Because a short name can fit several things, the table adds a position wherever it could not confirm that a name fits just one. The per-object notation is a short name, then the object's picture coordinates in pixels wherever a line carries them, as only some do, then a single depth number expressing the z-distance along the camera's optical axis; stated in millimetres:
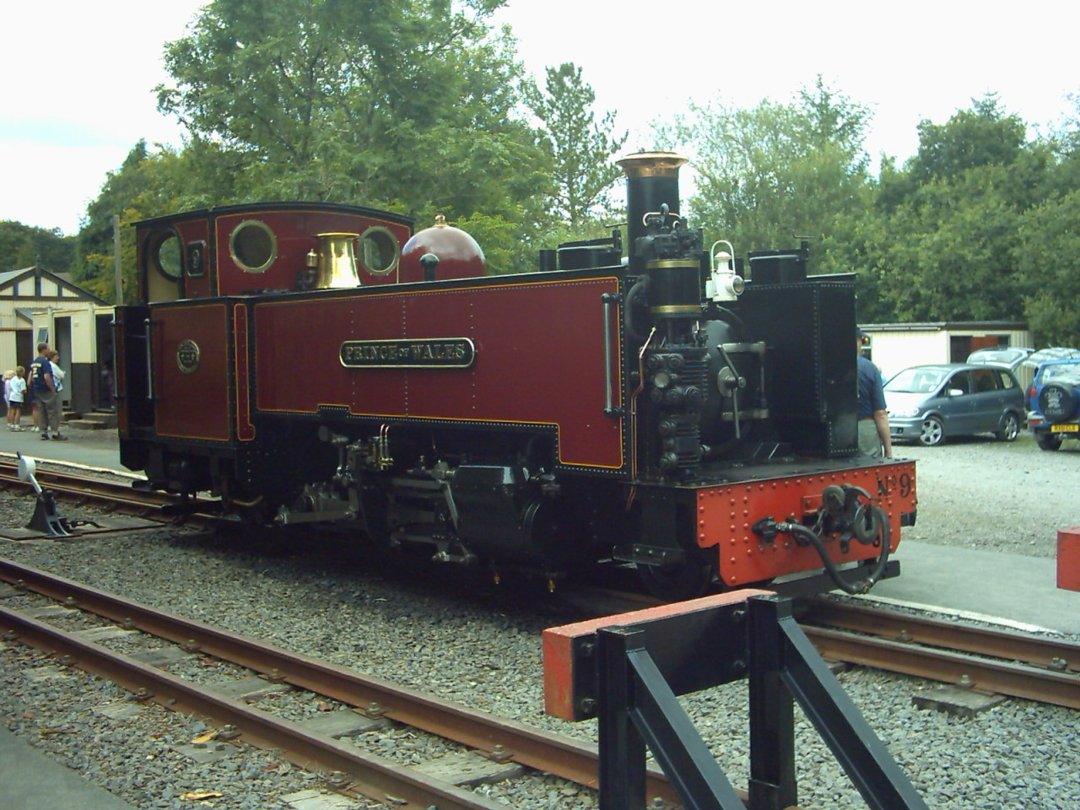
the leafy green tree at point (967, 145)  41156
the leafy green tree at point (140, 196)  22391
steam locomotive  6309
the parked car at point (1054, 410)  17016
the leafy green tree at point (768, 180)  42281
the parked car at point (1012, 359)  24109
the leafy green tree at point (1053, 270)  29188
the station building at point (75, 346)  25422
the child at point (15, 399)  25109
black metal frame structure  2746
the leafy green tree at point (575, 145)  47438
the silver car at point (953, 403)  18844
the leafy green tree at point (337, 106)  20141
